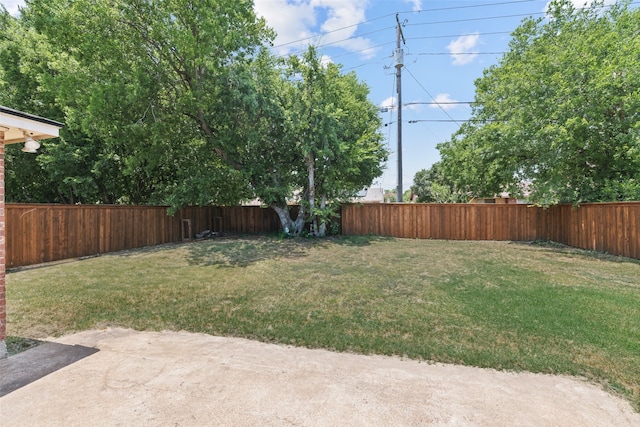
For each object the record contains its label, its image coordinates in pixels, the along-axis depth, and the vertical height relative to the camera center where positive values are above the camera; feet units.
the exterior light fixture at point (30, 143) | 11.23 +2.71
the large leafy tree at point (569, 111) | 28.17 +10.24
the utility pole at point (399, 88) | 45.55 +19.17
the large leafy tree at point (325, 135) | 37.17 +10.09
